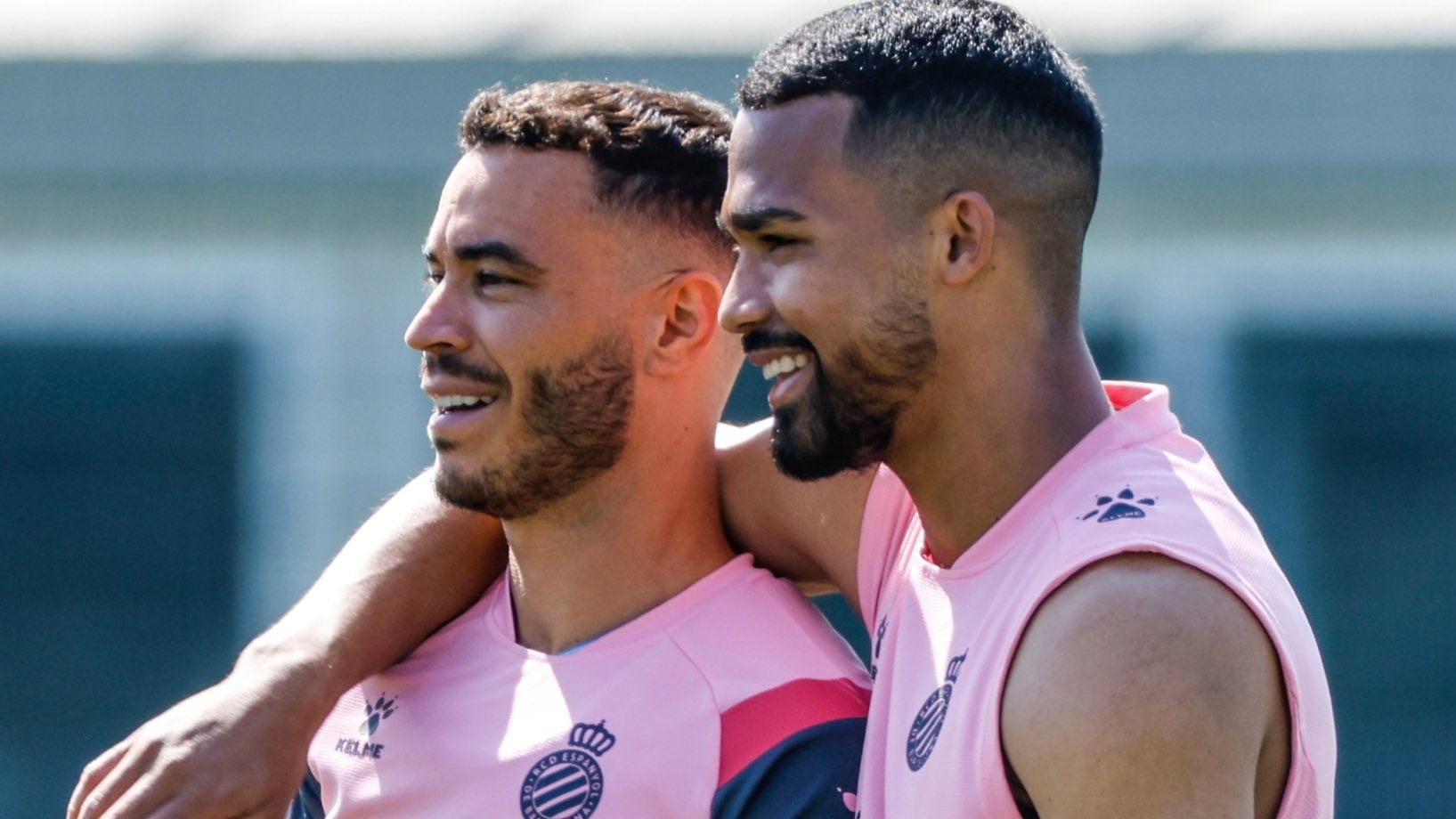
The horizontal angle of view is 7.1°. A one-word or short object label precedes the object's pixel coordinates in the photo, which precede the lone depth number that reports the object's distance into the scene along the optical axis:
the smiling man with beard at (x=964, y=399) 5.69
